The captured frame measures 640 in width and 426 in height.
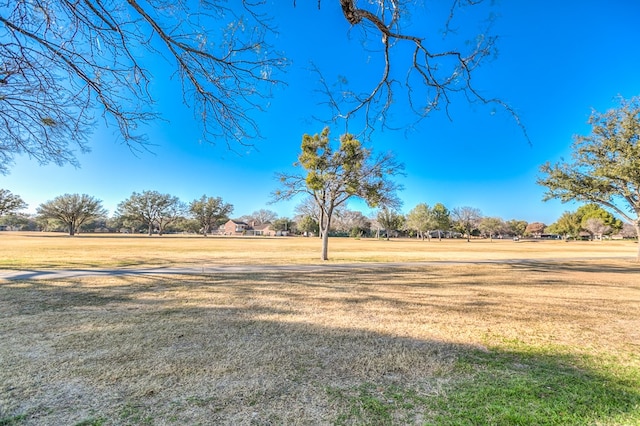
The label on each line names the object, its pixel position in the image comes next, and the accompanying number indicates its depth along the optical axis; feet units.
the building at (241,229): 394.89
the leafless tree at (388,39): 9.27
